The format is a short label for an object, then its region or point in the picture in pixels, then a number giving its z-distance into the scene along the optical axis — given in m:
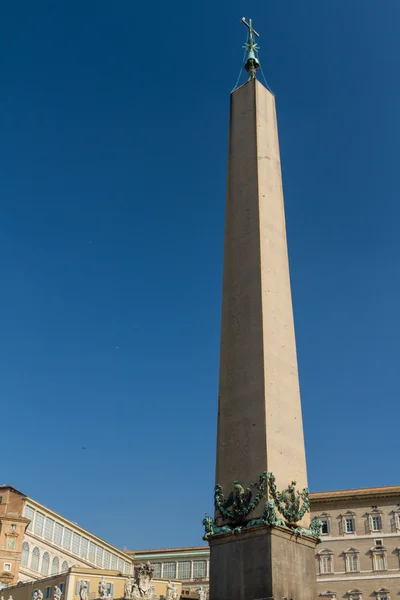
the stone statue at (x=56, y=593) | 53.12
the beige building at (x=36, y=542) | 60.34
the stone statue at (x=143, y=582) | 50.75
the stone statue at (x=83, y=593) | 47.09
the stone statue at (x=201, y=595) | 49.44
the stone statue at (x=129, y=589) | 50.03
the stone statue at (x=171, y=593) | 52.57
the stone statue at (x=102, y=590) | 49.70
